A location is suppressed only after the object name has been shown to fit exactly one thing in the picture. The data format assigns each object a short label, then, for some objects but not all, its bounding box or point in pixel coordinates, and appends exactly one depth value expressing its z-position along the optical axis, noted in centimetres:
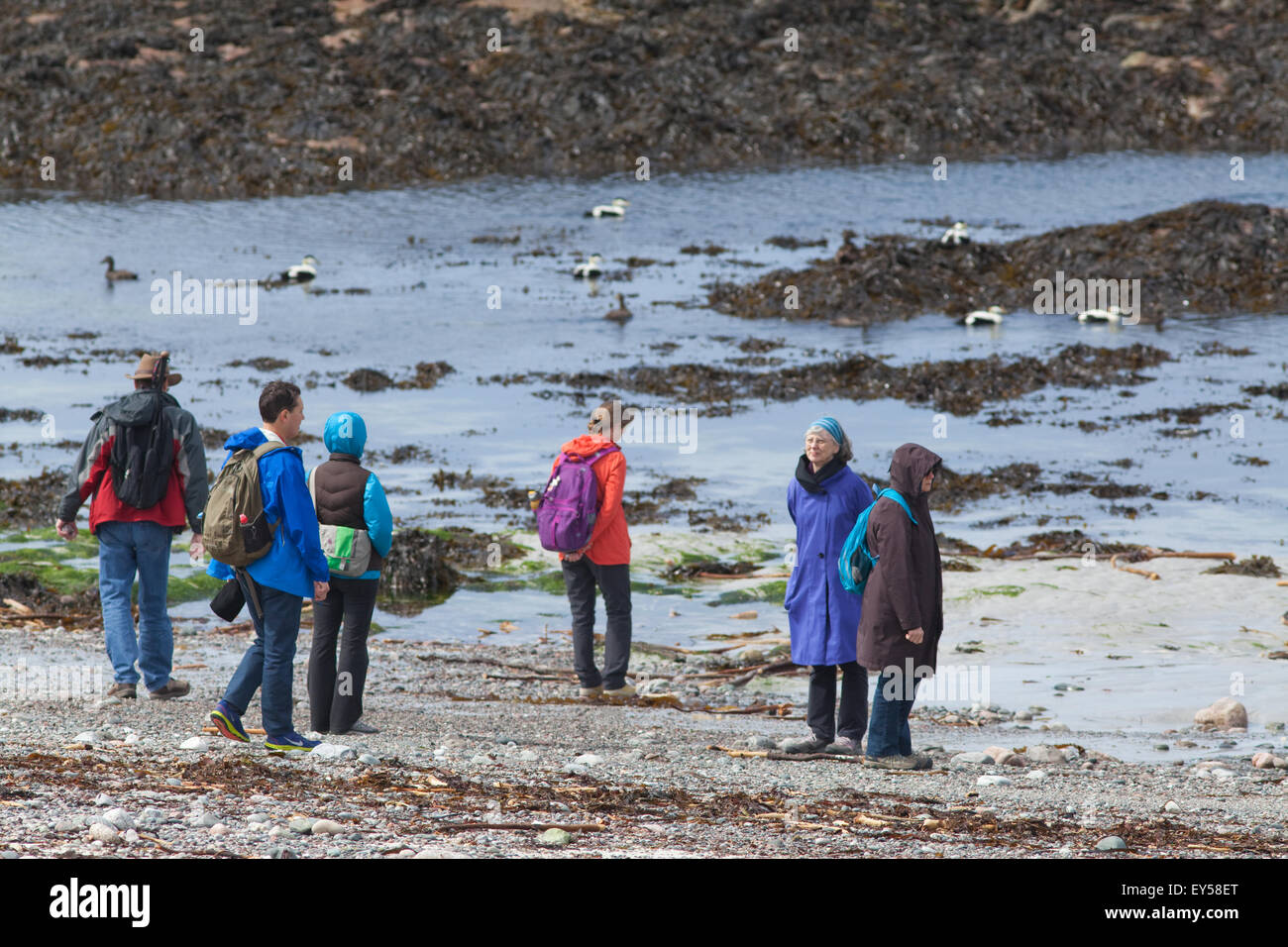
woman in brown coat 865
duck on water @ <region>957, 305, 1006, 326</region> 2914
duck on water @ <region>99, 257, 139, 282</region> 3459
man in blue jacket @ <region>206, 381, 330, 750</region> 819
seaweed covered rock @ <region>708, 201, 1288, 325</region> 3092
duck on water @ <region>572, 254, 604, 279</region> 3406
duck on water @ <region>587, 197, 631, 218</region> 3962
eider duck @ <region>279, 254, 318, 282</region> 3412
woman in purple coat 930
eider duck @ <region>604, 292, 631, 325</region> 3022
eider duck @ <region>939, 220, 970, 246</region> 3344
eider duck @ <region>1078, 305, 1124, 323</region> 2950
